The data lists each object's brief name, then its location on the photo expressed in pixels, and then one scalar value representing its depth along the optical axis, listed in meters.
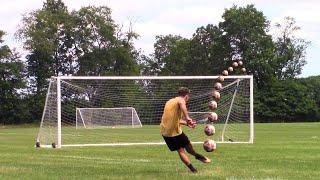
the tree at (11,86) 80.19
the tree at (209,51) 92.00
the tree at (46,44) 86.06
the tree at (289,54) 96.00
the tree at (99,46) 89.50
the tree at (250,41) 89.62
